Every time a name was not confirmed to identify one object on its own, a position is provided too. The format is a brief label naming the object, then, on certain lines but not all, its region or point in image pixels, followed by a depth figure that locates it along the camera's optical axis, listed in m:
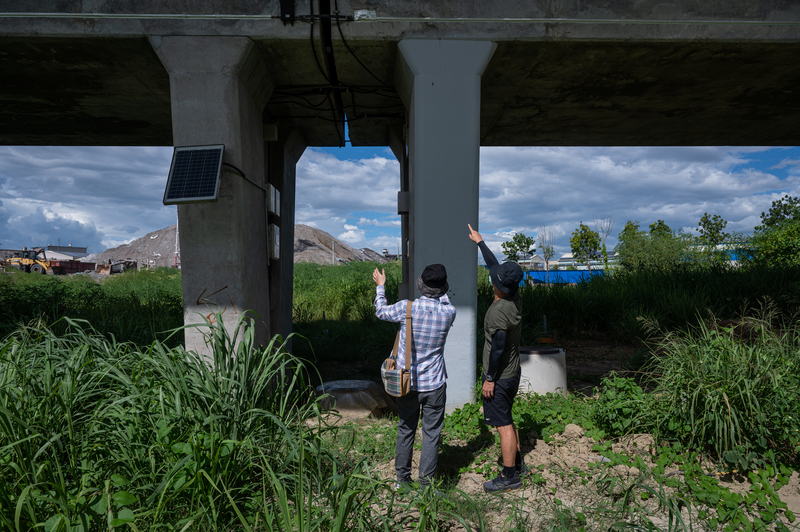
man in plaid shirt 2.97
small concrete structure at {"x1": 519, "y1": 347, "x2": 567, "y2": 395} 4.95
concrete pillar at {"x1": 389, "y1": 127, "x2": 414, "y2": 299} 6.77
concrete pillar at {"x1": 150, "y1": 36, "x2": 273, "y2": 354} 4.36
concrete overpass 4.36
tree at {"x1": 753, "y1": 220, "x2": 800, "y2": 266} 11.94
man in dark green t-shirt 3.16
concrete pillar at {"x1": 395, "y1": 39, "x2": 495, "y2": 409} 4.61
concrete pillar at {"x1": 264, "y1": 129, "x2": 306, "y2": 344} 6.59
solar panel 4.02
